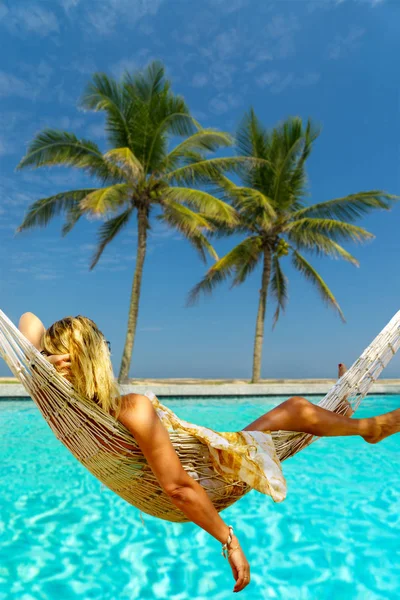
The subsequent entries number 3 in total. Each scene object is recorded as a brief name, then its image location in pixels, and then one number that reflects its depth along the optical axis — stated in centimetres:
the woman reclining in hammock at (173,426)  128
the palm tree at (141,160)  970
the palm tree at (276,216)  1073
